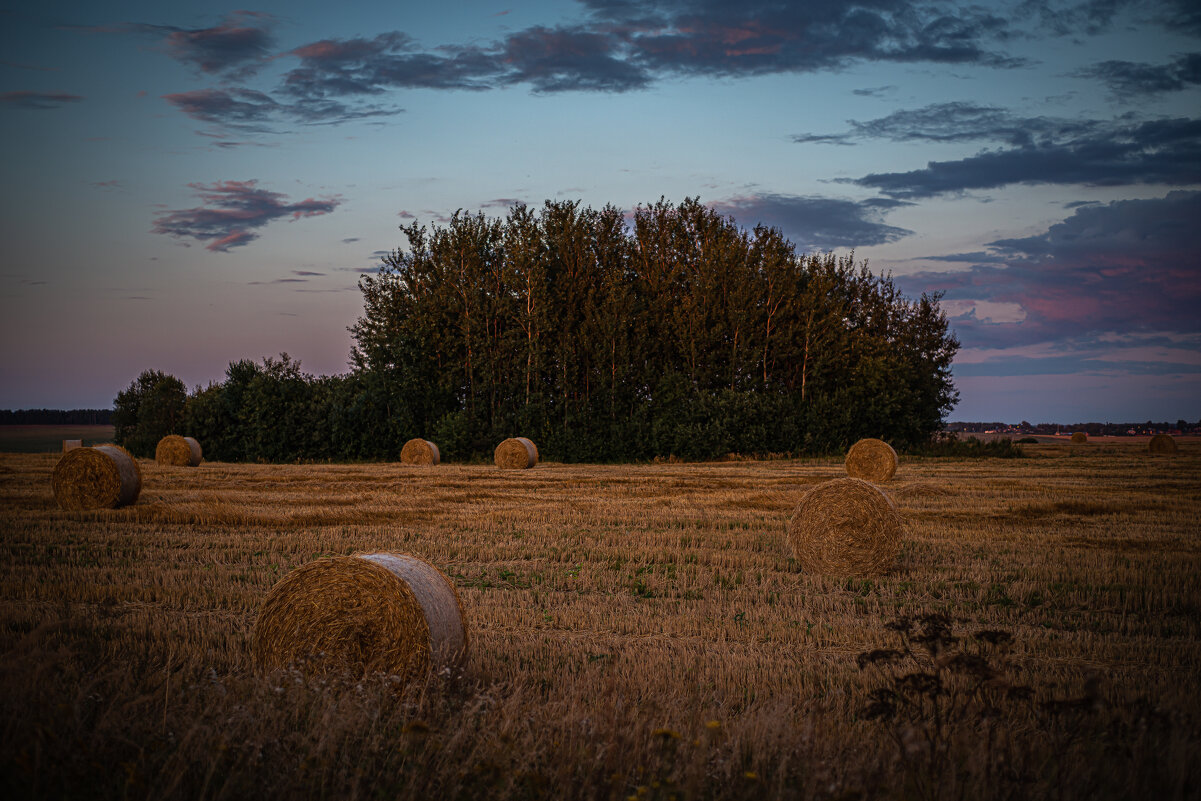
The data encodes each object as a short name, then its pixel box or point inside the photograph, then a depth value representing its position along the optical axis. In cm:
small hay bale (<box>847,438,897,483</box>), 2703
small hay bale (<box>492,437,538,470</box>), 3300
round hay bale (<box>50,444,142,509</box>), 1756
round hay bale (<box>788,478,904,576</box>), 1207
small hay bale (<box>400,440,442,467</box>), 3491
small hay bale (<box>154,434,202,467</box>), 3403
